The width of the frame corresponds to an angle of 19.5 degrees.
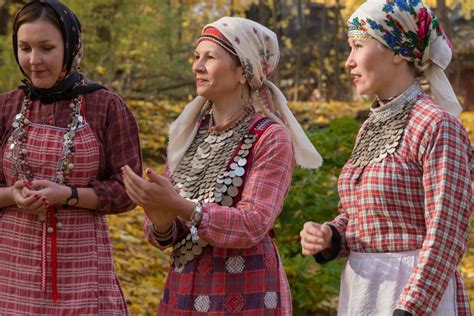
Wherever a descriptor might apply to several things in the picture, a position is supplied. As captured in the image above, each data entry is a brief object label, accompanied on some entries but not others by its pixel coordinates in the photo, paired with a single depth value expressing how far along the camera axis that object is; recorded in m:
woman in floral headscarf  4.22
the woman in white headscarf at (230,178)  4.83
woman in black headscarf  5.18
